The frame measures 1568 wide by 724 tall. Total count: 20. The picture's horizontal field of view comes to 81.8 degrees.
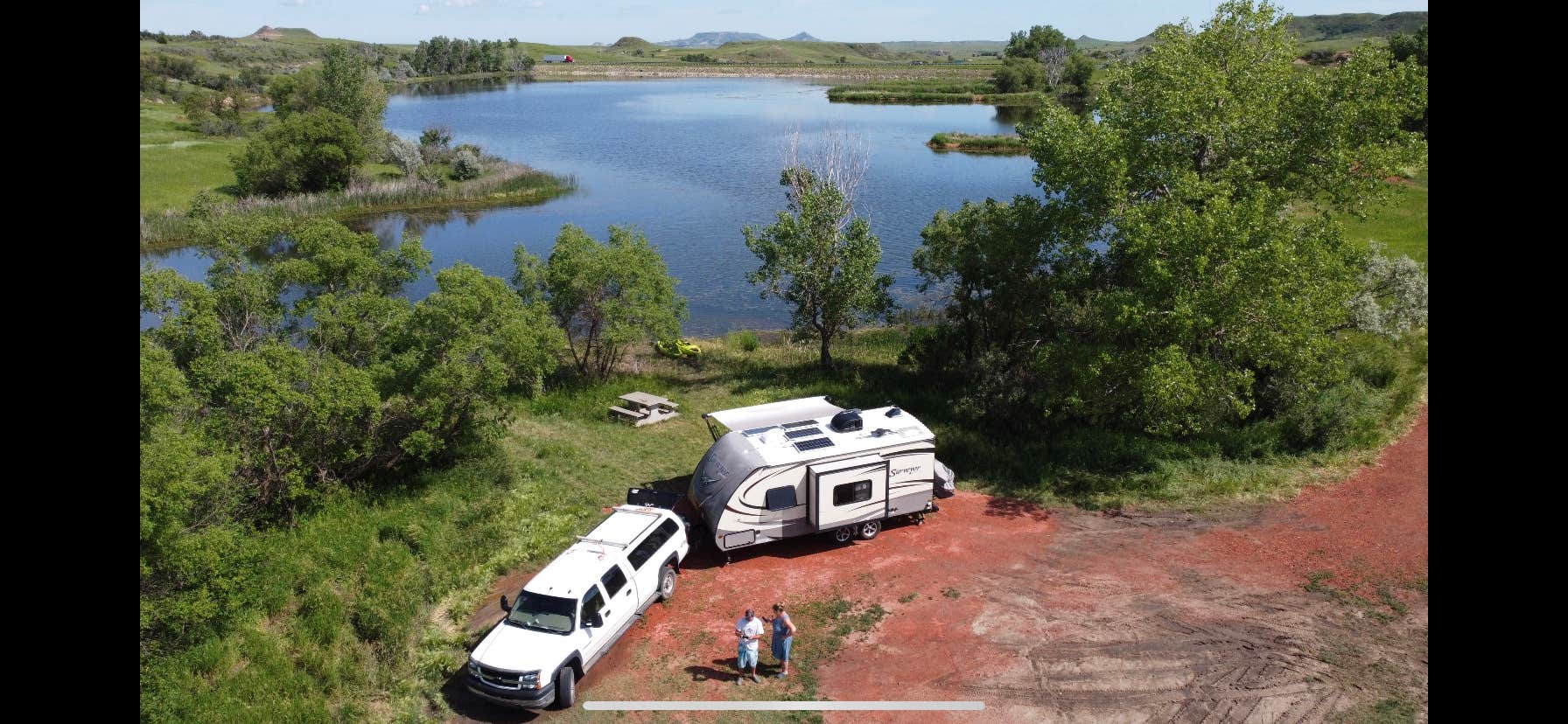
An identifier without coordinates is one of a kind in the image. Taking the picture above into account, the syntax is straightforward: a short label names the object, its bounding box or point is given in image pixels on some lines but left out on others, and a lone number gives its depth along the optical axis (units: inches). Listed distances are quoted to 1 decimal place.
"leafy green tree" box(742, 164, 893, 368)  1202.0
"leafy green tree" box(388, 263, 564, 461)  797.2
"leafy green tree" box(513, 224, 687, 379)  1099.9
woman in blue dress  557.3
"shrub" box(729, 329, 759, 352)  1376.7
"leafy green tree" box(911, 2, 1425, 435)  808.9
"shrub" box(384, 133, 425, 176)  2667.3
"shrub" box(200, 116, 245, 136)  3267.7
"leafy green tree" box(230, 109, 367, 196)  2367.1
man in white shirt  555.8
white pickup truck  529.3
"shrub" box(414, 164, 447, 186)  2576.3
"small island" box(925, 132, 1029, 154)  3230.8
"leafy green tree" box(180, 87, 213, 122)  3400.6
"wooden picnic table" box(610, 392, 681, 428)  1031.0
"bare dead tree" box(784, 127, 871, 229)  1295.5
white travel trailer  700.7
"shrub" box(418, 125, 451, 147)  2891.2
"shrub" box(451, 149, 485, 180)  2706.7
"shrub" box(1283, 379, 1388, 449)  888.3
